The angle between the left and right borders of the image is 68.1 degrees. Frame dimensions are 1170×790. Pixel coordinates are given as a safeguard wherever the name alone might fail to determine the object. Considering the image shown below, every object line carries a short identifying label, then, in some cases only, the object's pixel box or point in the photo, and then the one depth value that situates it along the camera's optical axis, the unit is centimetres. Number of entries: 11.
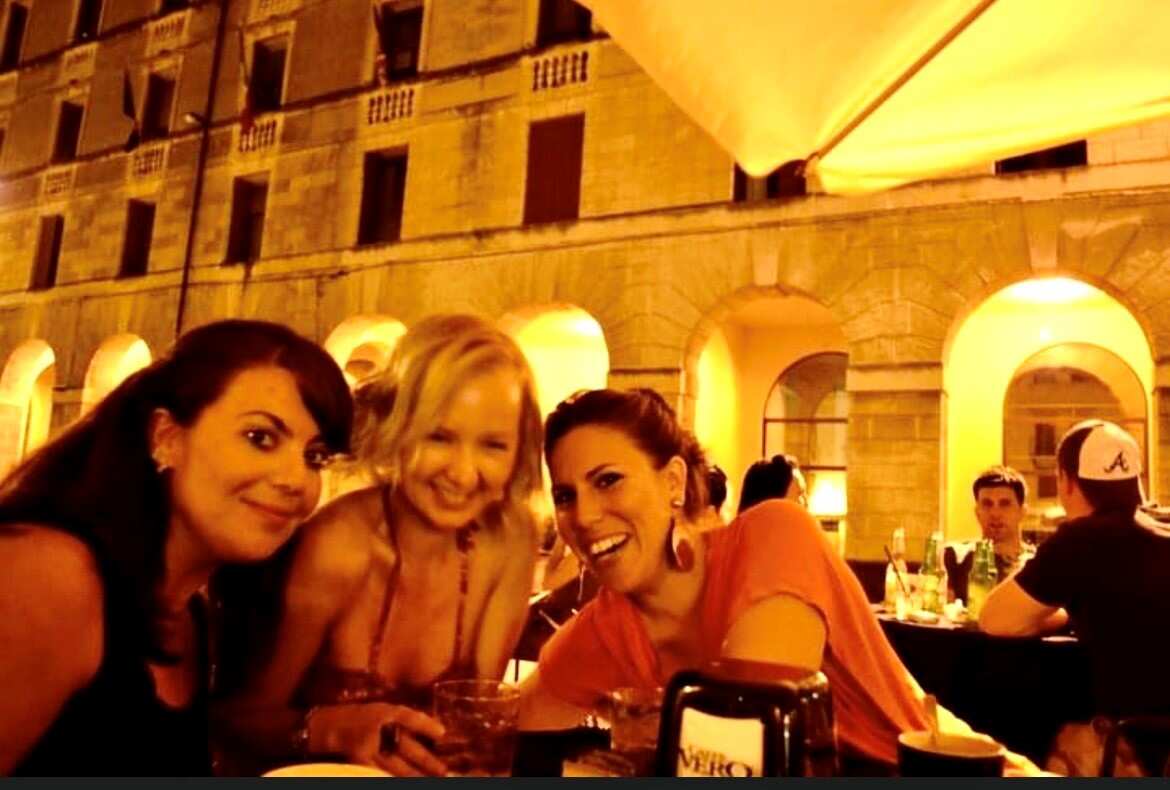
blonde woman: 188
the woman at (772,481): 589
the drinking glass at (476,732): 153
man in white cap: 341
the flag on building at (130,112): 1631
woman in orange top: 186
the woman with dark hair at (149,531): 139
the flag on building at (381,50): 1385
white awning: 246
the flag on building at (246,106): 1487
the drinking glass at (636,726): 148
